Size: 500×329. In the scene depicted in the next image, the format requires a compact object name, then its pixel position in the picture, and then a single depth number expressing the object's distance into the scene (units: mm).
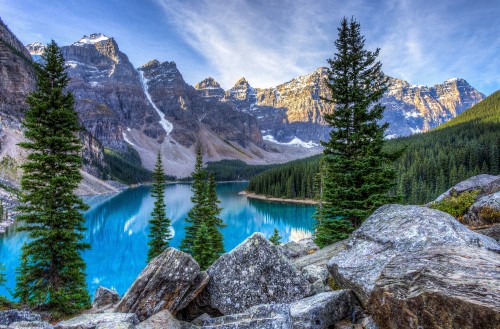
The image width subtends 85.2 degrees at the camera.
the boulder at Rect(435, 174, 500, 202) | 14176
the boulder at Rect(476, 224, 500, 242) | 9198
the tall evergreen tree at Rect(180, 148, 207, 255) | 31625
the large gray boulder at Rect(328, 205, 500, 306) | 6440
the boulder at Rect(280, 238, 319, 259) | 24366
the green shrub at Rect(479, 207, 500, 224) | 11406
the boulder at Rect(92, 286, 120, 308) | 16266
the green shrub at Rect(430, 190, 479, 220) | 12977
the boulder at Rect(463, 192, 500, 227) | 11508
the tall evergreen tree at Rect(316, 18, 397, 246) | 15344
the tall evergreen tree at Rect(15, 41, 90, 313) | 15906
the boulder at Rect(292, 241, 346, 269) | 11070
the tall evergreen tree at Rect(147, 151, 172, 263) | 31375
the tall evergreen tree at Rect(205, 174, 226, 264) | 31172
